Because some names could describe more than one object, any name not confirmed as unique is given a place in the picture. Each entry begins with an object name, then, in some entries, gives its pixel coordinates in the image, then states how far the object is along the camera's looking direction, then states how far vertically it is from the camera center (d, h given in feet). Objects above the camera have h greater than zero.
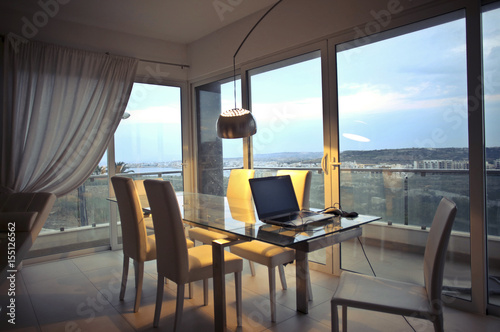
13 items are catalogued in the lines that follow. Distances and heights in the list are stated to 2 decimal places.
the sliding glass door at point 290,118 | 11.12 +1.62
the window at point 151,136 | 14.66 +1.38
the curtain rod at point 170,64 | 14.99 +4.78
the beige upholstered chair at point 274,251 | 7.75 -2.14
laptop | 6.95 -0.89
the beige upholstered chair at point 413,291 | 4.75 -2.14
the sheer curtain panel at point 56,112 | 11.59 +2.09
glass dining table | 5.90 -1.31
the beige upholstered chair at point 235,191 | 10.28 -0.93
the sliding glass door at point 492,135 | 7.45 +0.51
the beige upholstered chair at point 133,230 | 8.03 -1.60
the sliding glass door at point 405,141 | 8.01 +0.49
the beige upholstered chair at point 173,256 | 6.69 -1.92
